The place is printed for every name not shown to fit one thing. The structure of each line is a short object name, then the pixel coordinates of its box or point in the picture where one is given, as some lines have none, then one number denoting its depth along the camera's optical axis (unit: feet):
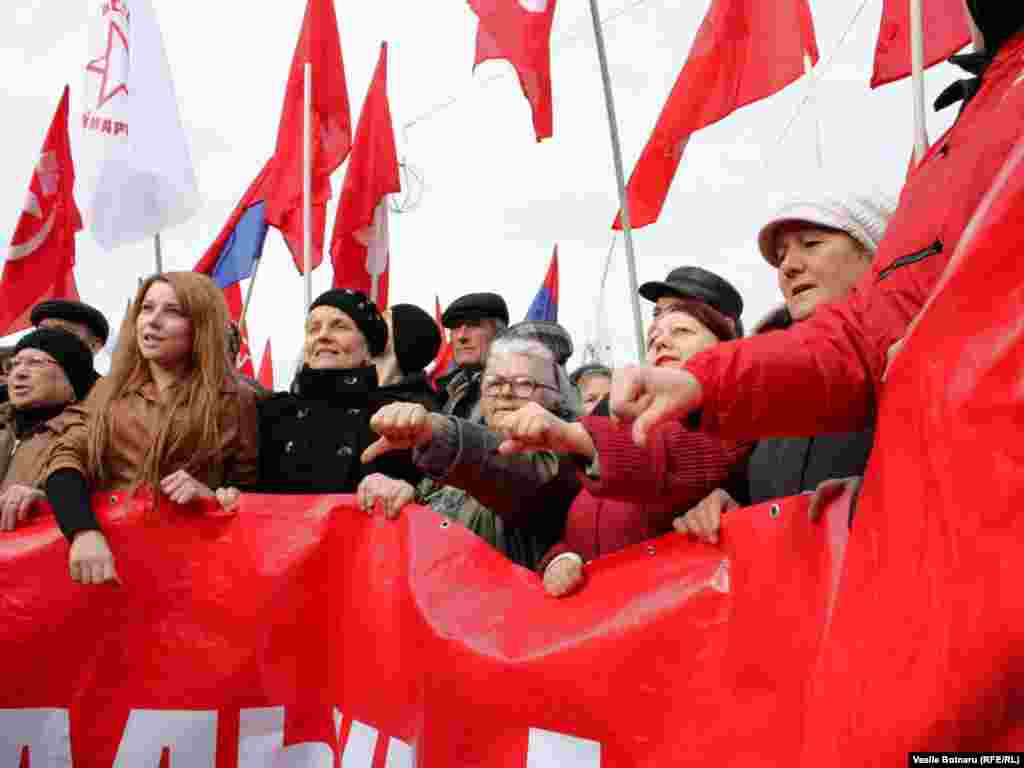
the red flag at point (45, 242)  22.49
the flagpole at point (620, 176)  16.84
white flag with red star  19.21
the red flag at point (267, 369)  47.47
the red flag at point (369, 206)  21.29
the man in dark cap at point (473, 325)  15.75
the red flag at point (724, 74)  17.51
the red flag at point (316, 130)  22.09
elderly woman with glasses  8.61
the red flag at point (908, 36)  14.53
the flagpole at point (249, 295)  22.14
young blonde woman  10.10
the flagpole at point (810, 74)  18.93
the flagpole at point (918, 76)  10.99
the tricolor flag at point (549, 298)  31.12
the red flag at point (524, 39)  17.19
